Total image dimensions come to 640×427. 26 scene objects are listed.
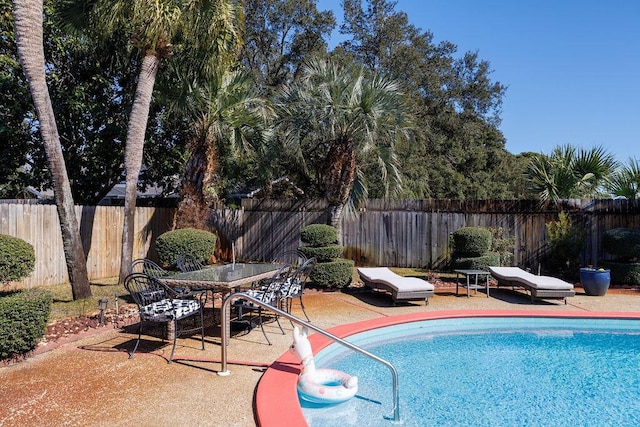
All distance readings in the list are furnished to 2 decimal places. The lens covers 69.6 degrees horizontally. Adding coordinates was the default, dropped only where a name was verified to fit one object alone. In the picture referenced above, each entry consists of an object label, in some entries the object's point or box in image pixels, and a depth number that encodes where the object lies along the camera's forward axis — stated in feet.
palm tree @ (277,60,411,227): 35.27
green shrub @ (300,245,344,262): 31.99
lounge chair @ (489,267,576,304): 27.07
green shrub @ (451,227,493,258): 34.30
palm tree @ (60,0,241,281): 28.99
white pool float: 13.44
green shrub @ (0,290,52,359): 15.56
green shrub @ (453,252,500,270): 33.90
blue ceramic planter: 29.89
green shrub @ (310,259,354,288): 31.65
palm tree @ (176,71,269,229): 36.76
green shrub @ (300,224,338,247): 32.32
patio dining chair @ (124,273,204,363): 16.72
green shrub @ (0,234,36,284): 16.65
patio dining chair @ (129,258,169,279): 23.22
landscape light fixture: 21.29
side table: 29.70
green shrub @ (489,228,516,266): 38.01
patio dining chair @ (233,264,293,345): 19.61
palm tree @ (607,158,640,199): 38.19
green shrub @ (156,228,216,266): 31.55
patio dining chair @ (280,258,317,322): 21.34
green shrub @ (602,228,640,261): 32.91
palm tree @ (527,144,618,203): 38.29
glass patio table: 18.08
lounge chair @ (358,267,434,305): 25.98
